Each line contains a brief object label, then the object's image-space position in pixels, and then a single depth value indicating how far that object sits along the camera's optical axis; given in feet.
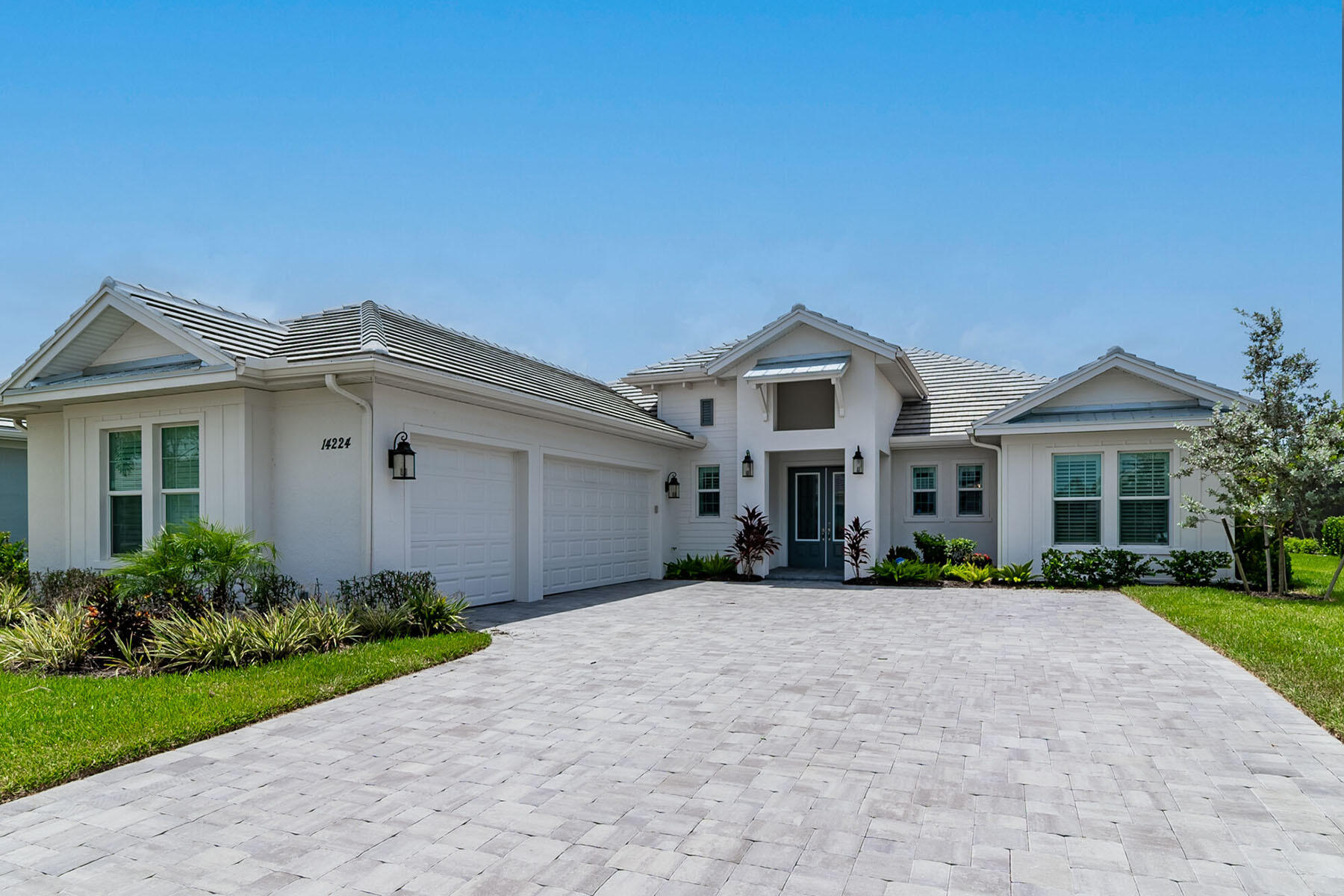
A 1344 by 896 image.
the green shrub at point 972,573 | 50.42
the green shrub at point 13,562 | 38.90
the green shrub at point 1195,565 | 46.70
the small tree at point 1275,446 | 40.37
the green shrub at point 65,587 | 31.22
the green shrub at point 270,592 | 29.91
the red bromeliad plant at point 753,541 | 54.60
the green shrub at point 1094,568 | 48.01
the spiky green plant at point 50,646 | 24.27
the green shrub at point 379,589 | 30.66
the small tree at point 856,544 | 52.49
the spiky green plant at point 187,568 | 26.81
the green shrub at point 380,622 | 28.96
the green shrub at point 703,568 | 56.54
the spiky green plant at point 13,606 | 31.68
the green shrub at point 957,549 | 53.62
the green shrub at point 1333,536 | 73.72
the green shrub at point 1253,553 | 46.50
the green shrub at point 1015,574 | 50.09
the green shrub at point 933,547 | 54.29
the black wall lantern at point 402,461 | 31.58
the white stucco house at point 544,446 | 32.45
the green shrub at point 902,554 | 54.83
